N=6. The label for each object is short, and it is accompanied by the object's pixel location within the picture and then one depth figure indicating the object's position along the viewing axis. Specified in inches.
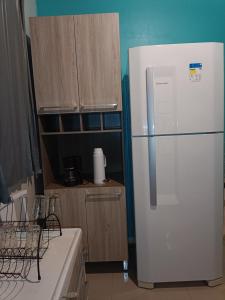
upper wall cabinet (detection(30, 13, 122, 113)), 77.5
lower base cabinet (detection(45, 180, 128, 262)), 83.7
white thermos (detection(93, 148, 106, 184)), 85.8
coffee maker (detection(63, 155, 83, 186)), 85.7
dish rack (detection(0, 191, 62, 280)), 42.7
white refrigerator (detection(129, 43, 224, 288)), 71.9
